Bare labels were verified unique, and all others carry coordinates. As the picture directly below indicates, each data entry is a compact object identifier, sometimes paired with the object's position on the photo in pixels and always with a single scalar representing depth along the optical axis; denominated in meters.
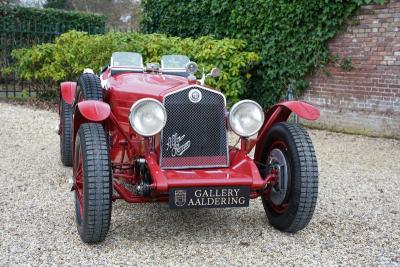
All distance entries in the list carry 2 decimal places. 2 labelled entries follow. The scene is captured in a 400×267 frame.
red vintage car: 3.43
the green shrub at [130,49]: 8.71
